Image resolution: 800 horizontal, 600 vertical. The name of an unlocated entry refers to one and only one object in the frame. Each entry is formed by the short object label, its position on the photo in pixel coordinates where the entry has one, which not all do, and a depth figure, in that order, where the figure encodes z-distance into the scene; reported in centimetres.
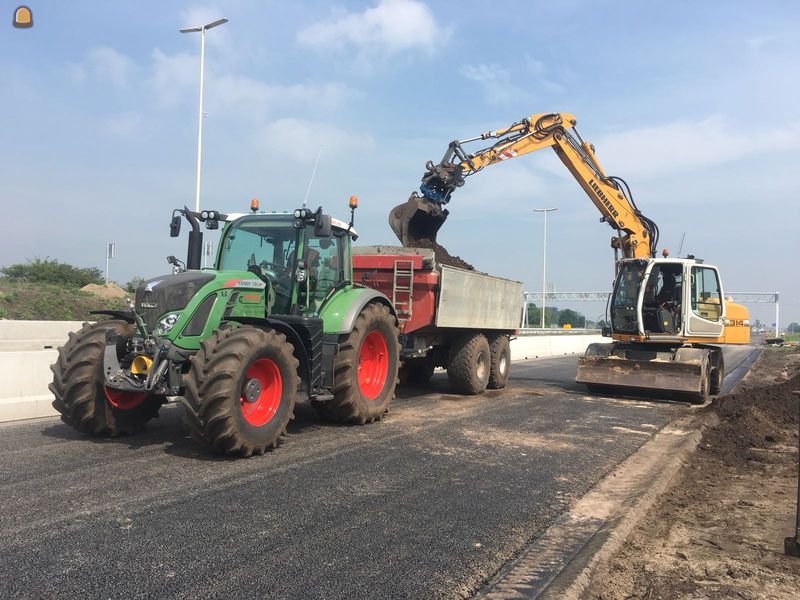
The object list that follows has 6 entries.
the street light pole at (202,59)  2030
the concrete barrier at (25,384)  803
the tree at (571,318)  6644
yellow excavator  1180
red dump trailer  1011
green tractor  595
